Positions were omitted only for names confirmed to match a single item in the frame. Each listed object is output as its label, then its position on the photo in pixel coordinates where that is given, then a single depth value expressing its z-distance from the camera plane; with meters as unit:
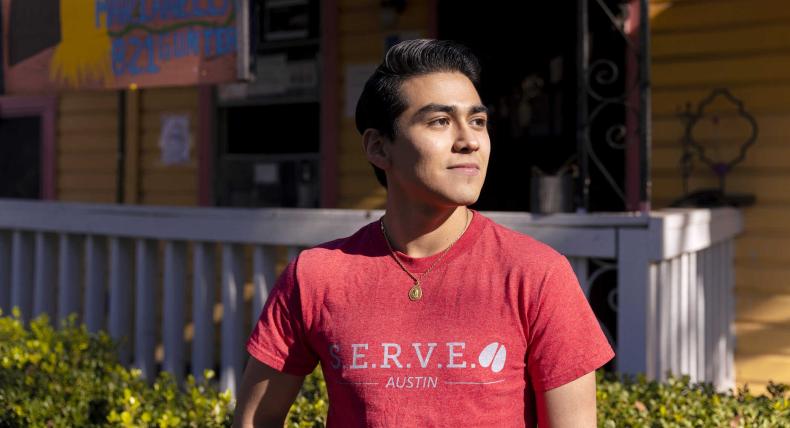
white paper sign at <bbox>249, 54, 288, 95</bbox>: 7.70
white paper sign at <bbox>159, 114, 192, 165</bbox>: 8.20
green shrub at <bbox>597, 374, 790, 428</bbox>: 2.97
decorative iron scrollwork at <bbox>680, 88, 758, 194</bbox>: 5.71
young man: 1.89
